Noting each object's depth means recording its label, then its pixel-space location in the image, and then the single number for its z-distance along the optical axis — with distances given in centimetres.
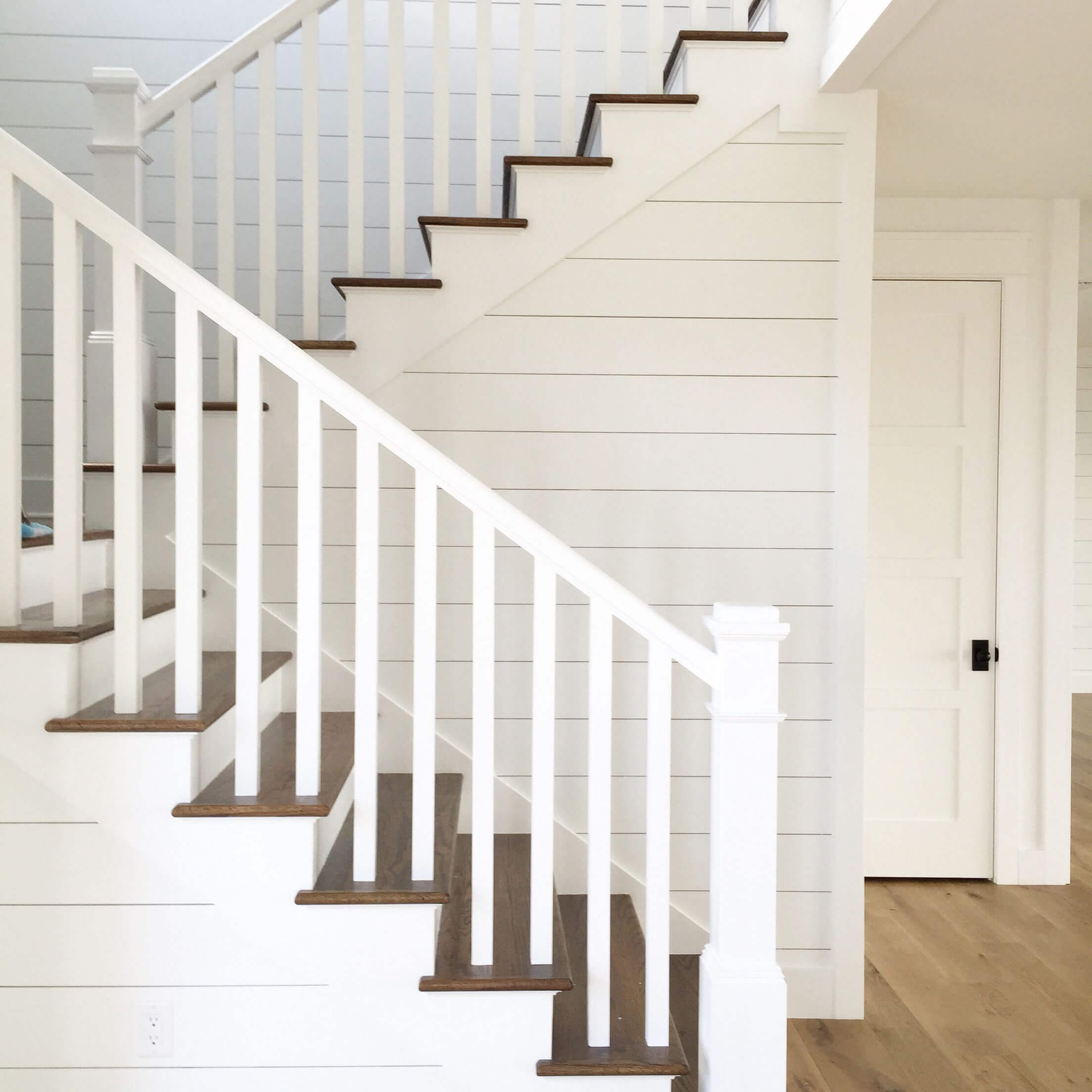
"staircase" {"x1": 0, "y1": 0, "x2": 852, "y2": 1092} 166
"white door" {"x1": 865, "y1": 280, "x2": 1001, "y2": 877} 331
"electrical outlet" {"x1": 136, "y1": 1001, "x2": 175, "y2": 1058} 177
